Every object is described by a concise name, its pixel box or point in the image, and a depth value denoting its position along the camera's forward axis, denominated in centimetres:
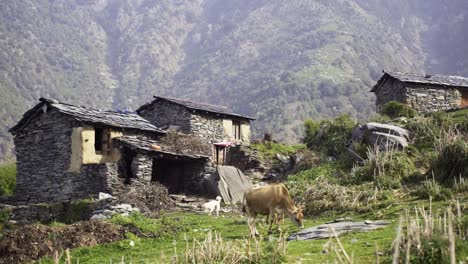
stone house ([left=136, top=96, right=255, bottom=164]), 4122
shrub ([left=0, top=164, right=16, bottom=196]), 3988
